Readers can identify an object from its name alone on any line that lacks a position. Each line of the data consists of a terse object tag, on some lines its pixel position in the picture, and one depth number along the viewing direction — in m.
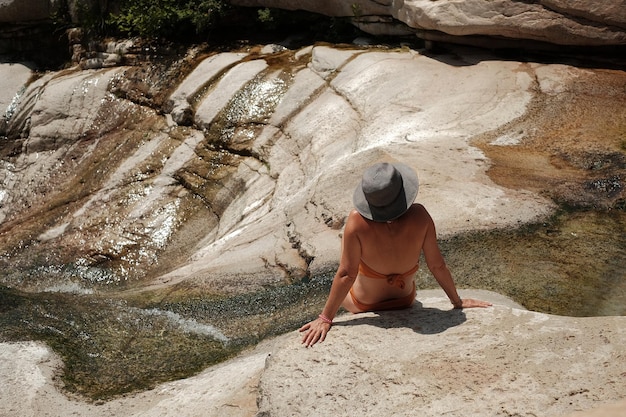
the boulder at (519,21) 10.23
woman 4.34
